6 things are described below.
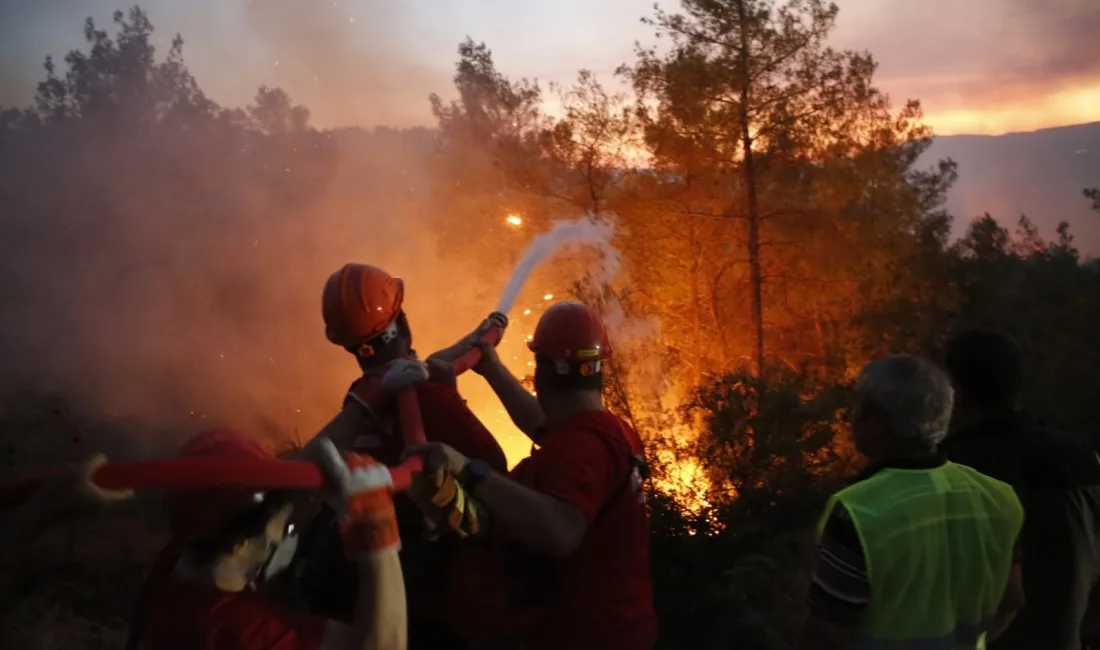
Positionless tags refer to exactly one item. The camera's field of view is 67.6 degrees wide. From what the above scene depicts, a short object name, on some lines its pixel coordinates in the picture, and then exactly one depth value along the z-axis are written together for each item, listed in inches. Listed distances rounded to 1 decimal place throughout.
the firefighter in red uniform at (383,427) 92.2
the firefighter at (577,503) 75.9
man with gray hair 75.5
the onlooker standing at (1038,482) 106.4
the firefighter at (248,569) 62.5
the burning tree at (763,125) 413.4
